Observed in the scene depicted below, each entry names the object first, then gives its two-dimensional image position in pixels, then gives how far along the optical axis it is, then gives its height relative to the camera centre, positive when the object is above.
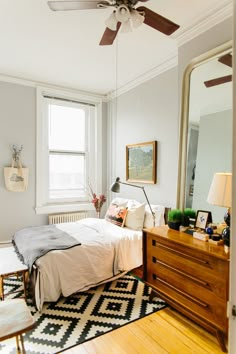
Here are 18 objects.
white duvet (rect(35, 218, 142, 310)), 2.34 -1.00
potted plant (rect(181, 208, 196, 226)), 2.43 -0.46
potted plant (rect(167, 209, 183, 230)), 2.41 -0.48
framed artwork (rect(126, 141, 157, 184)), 3.60 +0.17
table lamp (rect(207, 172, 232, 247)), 1.83 -0.17
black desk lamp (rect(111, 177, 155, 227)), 3.06 -0.19
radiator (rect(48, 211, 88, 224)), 4.25 -0.85
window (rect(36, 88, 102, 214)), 4.21 +0.41
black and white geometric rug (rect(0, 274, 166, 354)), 1.88 -1.36
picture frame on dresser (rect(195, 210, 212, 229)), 2.21 -0.44
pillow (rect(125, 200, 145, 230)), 3.33 -0.64
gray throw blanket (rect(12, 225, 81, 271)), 2.42 -0.81
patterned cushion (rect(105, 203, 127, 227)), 3.49 -0.65
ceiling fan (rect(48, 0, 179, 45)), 1.72 +1.23
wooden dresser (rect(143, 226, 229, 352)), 1.75 -0.89
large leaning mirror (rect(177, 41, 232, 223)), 2.20 +0.48
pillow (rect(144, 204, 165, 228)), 3.19 -0.61
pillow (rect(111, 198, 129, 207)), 3.72 -0.48
